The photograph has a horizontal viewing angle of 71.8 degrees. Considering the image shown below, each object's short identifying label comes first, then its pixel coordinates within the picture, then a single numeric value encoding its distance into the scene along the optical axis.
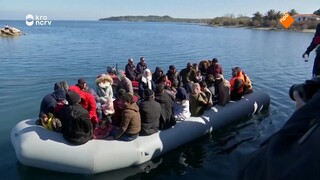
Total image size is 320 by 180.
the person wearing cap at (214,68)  7.76
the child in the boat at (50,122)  4.55
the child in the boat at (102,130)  4.62
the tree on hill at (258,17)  67.65
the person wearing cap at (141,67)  8.46
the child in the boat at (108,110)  5.21
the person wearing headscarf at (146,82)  6.86
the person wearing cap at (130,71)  8.21
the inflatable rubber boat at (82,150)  4.23
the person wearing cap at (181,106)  5.41
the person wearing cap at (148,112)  4.78
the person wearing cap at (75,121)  4.23
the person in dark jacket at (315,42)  4.74
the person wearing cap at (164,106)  5.06
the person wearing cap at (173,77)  7.42
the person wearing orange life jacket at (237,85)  6.64
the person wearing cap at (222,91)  6.25
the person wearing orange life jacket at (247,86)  7.08
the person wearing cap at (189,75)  7.60
